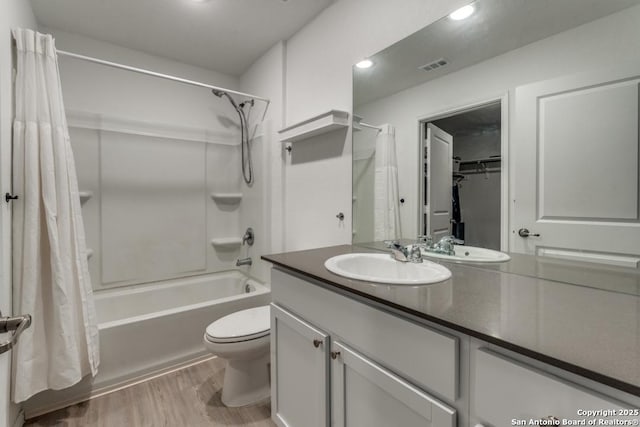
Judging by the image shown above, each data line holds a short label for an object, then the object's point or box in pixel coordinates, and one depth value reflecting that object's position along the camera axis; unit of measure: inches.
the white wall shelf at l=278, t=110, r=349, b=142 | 70.2
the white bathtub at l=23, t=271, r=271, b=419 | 70.3
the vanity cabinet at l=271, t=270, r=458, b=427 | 29.7
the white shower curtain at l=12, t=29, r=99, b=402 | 58.7
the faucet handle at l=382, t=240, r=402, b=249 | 53.5
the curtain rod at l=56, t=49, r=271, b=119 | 68.0
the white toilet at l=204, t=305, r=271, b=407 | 63.6
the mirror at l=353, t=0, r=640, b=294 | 37.1
